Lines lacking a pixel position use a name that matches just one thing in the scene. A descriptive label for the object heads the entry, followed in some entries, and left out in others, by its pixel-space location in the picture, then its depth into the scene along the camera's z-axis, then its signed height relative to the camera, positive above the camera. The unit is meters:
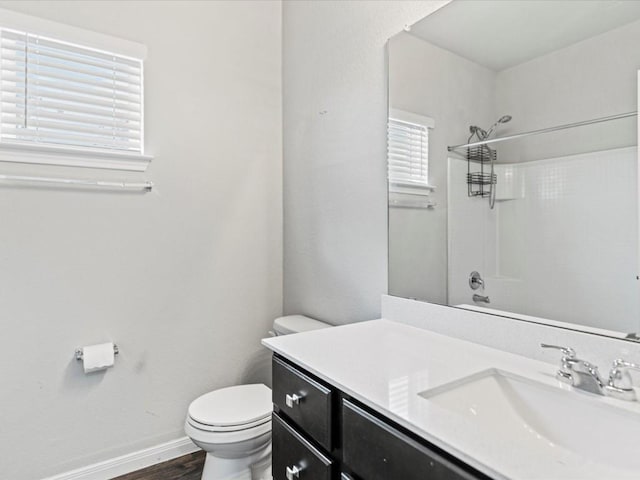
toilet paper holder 1.72 -0.52
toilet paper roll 1.68 -0.52
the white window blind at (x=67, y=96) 1.59 +0.67
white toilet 1.53 -0.78
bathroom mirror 0.96 +0.25
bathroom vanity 0.63 -0.36
